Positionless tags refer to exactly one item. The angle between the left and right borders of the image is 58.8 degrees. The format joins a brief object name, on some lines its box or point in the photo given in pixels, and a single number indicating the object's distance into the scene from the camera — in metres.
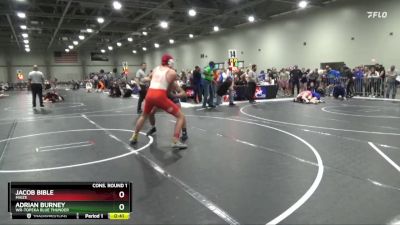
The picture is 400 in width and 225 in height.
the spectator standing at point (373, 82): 19.27
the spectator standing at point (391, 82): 17.47
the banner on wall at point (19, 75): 47.49
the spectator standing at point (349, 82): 19.17
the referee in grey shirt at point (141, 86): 12.44
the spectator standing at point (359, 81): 20.12
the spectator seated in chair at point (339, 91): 18.66
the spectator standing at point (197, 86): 16.00
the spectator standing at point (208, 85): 14.34
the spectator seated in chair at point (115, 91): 24.33
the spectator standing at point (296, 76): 21.56
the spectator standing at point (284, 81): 23.20
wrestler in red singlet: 6.65
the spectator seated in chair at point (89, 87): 33.34
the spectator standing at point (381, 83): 18.86
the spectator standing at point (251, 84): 17.00
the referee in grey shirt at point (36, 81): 15.55
